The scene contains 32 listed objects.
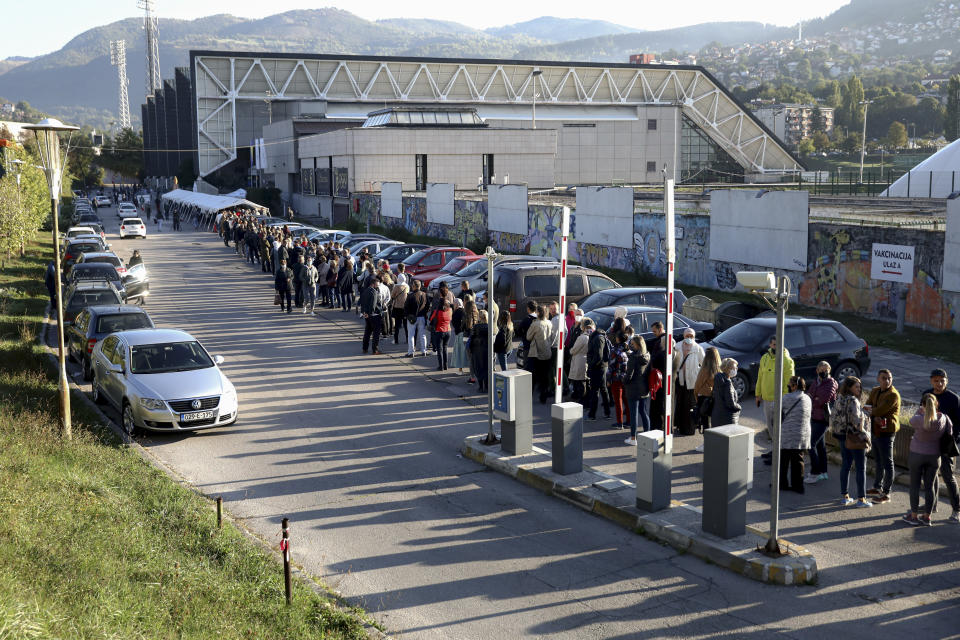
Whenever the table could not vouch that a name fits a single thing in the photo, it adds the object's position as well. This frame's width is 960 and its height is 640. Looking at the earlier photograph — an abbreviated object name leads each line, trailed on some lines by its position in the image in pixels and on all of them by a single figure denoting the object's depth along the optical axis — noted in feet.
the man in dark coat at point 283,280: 88.53
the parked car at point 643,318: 58.03
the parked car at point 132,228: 181.88
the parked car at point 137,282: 94.17
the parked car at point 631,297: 65.87
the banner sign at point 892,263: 73.00
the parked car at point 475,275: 80.64
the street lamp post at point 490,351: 43.93
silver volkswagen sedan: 45.93
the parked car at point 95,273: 89.35
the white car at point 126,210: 230.27
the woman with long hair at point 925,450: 33.47
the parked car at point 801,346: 52.85
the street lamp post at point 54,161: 43.52
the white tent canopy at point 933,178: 169.78
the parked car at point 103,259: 98.99
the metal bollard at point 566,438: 38.99
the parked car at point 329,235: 136.36
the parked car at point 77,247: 110.01
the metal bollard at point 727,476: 31.53
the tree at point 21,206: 117.50
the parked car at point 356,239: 125.18
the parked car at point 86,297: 73.15
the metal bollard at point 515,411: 42.32
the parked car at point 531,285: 71.97
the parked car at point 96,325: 60.44
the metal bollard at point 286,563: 26.76
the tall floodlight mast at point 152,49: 453.58
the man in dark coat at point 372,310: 67.72
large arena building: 295.07
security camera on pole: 29.89
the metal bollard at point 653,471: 34.45
